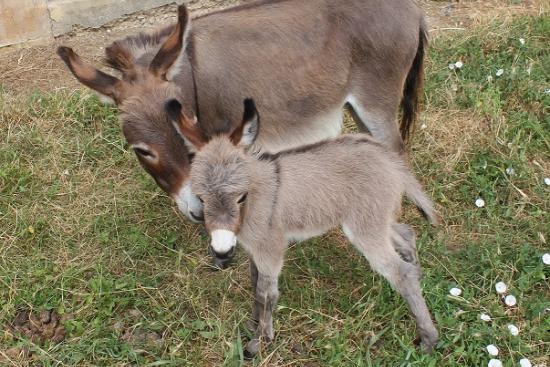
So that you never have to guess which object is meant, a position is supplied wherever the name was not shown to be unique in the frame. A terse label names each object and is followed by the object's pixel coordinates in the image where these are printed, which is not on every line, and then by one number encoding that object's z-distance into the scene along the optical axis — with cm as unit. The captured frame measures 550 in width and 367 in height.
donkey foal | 285
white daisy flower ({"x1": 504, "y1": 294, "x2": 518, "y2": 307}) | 324
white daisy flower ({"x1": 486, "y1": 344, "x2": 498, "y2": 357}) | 300
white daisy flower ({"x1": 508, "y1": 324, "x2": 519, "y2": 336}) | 310
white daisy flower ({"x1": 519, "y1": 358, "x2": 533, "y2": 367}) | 295
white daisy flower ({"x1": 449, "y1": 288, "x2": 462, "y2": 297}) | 331
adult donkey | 334
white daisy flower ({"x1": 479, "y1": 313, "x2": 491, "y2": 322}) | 317
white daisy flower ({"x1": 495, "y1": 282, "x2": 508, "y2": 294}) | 329
